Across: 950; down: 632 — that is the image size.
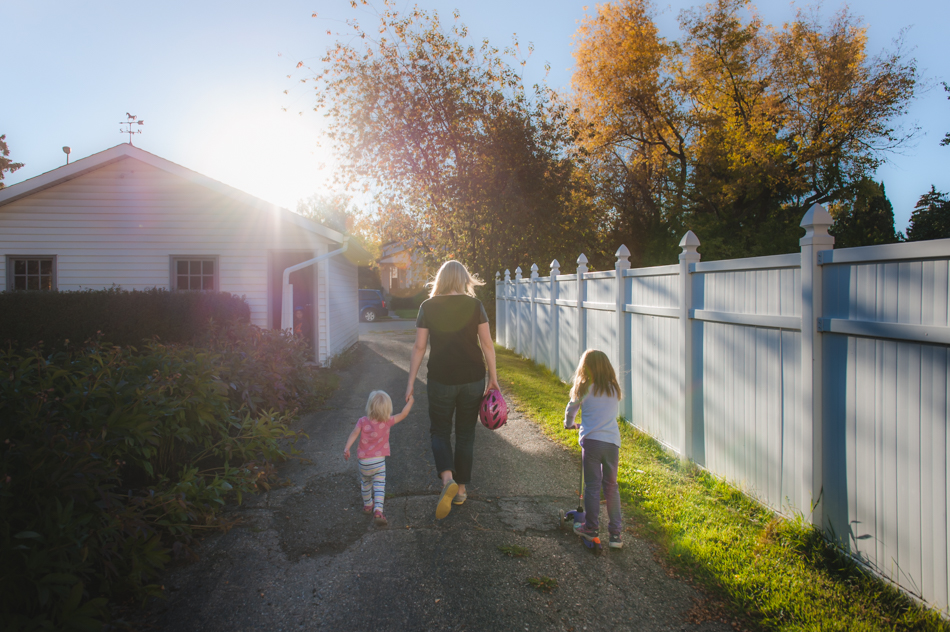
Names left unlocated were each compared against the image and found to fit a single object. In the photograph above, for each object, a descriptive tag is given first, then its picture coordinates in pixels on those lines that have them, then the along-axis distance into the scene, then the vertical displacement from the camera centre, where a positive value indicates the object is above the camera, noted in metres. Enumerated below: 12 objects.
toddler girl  3.92 -1.05
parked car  29.48 -0.25
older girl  3.41 -0.85
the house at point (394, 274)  41.38 +2.21
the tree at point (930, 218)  23.00 +3.35
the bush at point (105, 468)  2.41 -0.98
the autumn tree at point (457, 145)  19.59 +5.68
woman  4.07 -0.48
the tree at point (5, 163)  38.72 +10.23
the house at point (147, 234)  10.69 +1.39
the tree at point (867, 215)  22.44 +3.55
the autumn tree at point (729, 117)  23.77 +8.14
